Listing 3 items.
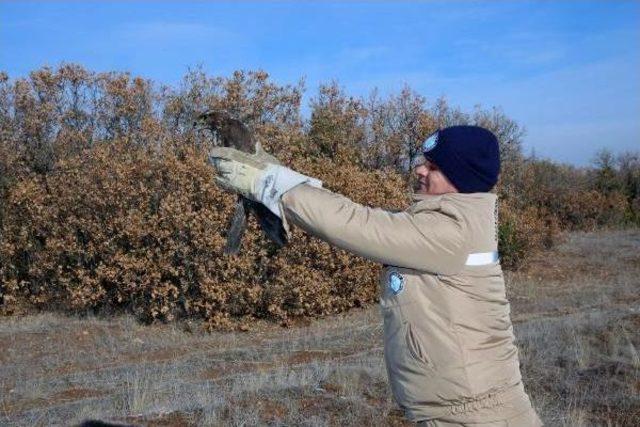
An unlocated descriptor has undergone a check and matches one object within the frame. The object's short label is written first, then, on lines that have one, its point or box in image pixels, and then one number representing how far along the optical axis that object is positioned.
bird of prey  2.43
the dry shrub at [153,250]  14.03
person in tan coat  2.33
